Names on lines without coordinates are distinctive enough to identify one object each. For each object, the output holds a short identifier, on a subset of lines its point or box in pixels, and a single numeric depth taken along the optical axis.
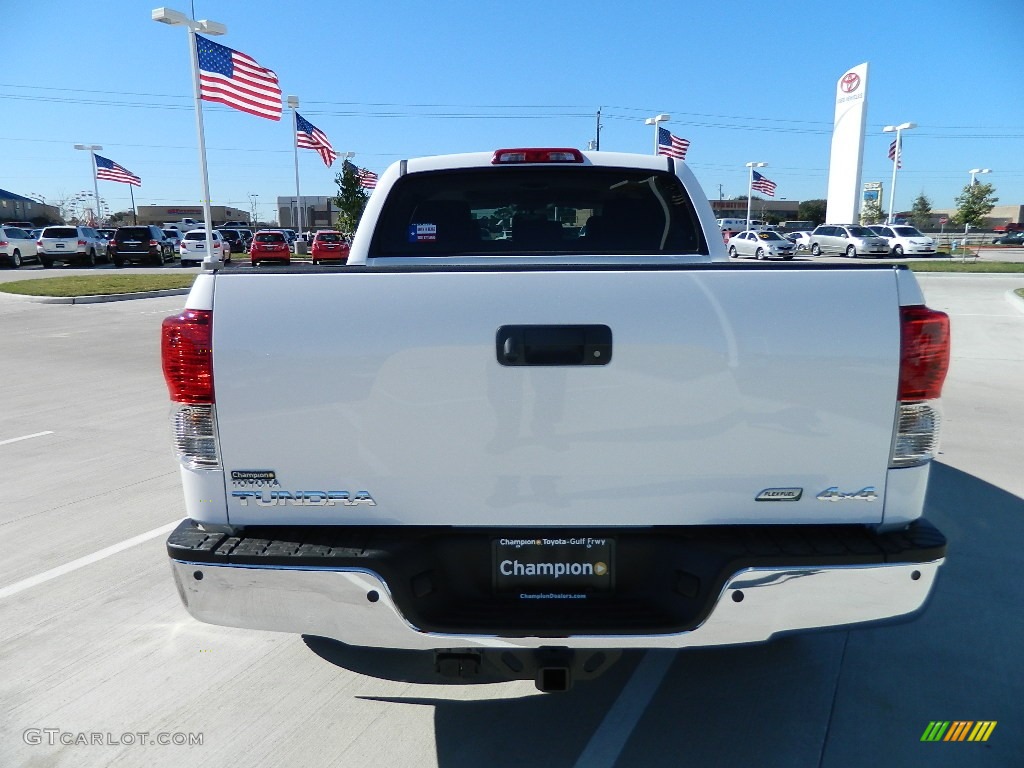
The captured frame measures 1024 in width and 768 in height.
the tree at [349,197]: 44.44
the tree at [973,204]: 60.23
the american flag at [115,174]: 36.22
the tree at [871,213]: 83.06
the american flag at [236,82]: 17.72
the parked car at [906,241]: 38.91
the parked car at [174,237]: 41.45
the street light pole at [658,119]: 37.56
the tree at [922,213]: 90.81
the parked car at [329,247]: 33.22
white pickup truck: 2.06
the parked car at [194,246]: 34.17
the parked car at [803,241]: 42.19
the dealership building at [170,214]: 114.25
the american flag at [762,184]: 42.47
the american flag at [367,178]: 37.41
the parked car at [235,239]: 42.84
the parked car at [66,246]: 32.78
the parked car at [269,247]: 32.59
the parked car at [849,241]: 37.97
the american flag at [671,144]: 34.31
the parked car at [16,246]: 33.47
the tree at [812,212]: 110.50
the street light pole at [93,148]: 41.11
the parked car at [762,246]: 37.53
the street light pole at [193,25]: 17.69
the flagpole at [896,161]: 48.69
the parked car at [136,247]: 33.50
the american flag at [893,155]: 48.66
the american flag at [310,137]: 28.52
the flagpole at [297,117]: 28.78
